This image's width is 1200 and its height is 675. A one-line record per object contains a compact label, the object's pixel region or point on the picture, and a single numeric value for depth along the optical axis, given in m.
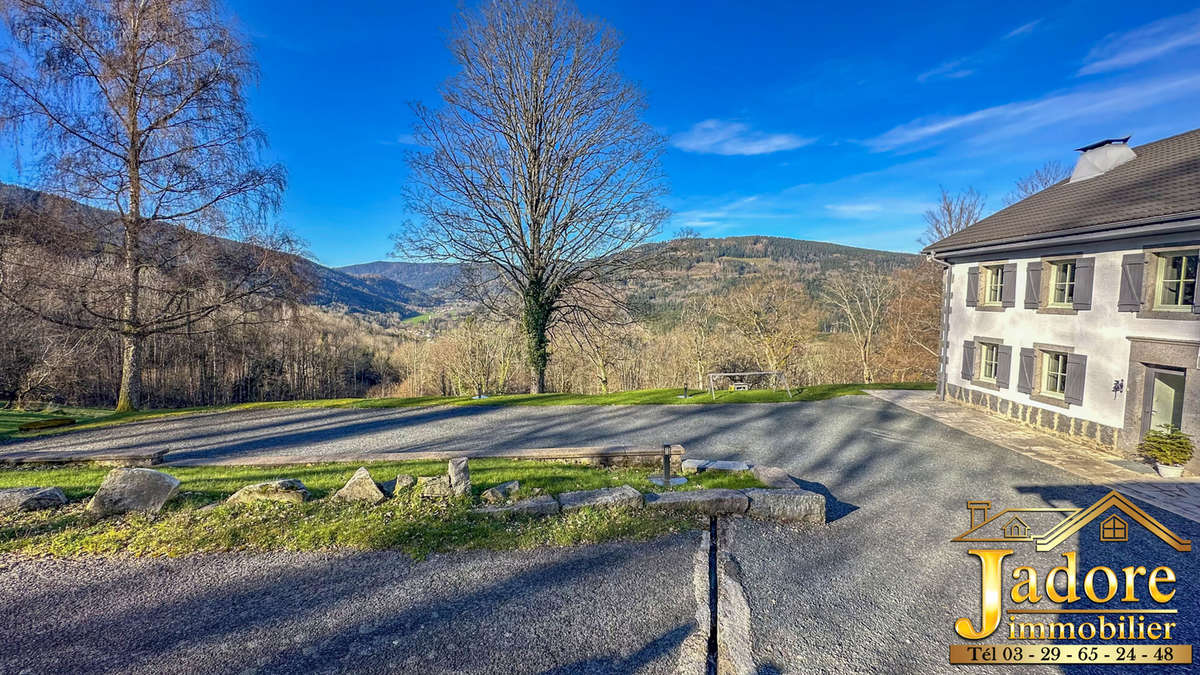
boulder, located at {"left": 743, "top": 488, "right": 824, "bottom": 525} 4.92
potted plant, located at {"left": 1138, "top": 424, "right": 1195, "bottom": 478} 6.70
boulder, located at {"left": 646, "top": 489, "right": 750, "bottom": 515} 5.00
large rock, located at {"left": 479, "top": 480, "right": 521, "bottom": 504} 4.96
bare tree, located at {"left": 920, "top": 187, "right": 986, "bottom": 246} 24.43
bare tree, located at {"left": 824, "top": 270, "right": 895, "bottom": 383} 25.70
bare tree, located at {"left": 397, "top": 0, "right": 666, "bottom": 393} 13.10
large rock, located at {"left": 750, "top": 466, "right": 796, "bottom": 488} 5.48
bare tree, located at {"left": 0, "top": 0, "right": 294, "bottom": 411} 9.50
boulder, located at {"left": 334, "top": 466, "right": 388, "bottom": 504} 4.94
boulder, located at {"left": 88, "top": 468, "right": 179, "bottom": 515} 4.66
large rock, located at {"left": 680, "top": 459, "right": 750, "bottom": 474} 6.01
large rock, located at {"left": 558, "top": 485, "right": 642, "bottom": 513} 4.91
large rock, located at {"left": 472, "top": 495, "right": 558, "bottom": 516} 4.72
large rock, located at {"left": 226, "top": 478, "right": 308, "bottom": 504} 4.84
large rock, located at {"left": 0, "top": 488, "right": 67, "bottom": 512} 4.66
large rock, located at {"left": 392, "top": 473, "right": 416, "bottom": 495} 5.07
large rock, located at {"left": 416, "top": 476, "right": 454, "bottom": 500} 4.96
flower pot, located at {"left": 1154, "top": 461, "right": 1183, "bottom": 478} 6.73
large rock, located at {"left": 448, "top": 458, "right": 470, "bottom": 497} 5.03
